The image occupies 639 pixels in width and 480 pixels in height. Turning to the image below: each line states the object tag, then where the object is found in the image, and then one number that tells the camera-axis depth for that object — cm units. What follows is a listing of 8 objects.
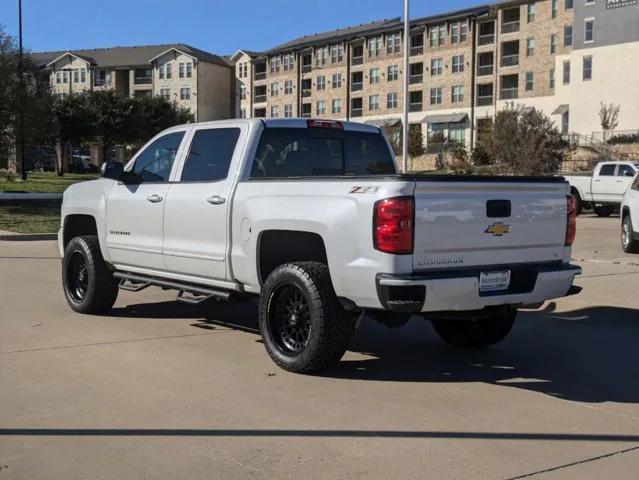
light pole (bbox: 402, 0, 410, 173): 2920
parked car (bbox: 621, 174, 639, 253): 1526
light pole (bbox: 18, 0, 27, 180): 2608
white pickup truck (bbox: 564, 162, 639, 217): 2720
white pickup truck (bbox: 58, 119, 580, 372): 578
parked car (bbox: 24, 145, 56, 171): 5842
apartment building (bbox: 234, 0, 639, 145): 6019
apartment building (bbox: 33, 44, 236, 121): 9869
